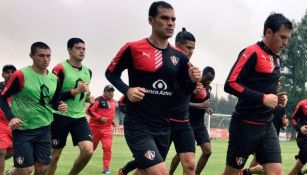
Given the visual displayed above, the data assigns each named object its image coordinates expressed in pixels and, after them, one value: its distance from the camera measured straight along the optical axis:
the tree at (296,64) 74.81
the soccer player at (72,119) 10.12
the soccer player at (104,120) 14.87
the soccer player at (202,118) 11.33
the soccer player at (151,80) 6.46
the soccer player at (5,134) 10.73
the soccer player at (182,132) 8.80
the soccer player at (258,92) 7.29
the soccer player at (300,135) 11.52
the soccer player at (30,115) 8.47
